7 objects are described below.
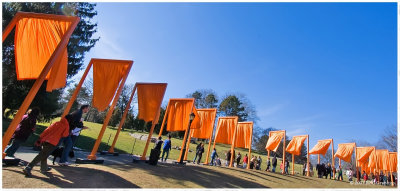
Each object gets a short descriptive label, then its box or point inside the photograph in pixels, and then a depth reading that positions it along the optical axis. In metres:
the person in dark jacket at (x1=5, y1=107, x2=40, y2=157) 6.27
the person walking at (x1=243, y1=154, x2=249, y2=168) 20.14
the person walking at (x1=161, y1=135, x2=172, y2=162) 13.51
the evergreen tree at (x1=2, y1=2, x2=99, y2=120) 15.06
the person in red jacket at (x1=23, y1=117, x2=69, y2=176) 5.27
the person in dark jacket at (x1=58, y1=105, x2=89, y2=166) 5.99
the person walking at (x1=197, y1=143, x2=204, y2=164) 16.59
